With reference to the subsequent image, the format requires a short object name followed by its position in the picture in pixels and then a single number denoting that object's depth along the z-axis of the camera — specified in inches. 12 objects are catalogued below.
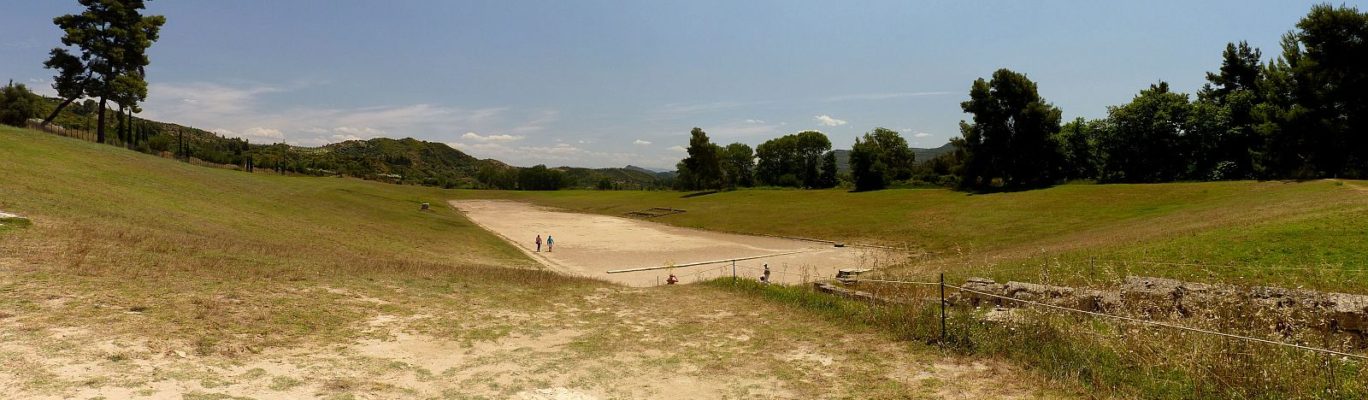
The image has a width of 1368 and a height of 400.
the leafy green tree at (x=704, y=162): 3878.0
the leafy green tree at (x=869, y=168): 2898.6
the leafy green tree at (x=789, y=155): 4549.7
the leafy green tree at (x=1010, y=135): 2199.8
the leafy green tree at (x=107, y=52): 1856.5
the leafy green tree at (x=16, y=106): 1923.0
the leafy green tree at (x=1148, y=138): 2078.0
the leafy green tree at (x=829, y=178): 3752.5
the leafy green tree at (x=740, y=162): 4810.5
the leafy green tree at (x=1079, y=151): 2418.8
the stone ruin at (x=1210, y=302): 321.4
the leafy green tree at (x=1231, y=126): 1905.8
